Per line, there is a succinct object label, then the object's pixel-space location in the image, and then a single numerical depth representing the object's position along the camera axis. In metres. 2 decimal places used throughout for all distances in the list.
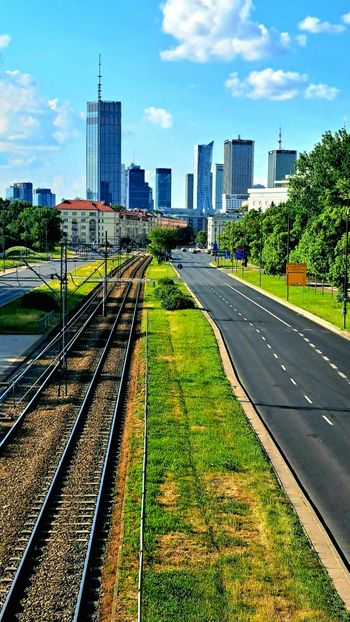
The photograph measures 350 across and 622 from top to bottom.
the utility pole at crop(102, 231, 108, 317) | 63.28
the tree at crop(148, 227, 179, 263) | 142.88
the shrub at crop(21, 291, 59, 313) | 65.19
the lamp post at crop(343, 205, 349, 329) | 57.40
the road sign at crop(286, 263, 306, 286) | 73.38
